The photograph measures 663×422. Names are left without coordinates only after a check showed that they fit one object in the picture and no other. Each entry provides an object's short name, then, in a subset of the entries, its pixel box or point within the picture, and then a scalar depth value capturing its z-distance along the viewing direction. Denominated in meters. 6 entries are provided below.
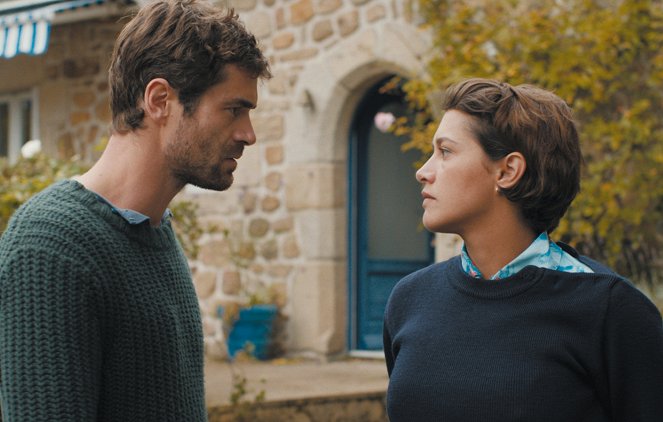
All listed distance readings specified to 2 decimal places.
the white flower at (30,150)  6.30
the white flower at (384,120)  7.86
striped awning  8.20
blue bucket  7.73
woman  1.94
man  1.69
